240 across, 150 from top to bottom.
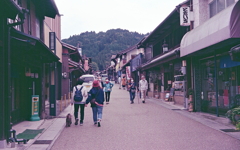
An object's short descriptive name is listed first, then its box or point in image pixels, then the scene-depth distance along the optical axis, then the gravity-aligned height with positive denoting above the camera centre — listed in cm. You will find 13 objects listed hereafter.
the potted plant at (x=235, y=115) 895 -115
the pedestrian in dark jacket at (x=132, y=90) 1848 -54
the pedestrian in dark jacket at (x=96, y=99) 1009 -63
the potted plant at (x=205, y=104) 1365 -119
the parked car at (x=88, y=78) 3281 +55
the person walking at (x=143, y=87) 1884 -35
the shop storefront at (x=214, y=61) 915 +99
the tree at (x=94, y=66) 10786 +666
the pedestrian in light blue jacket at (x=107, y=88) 1875 -40
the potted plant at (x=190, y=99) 1413 -92
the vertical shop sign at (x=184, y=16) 1445 +353
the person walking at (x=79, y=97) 1012 -56
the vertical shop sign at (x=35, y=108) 1152 -109
